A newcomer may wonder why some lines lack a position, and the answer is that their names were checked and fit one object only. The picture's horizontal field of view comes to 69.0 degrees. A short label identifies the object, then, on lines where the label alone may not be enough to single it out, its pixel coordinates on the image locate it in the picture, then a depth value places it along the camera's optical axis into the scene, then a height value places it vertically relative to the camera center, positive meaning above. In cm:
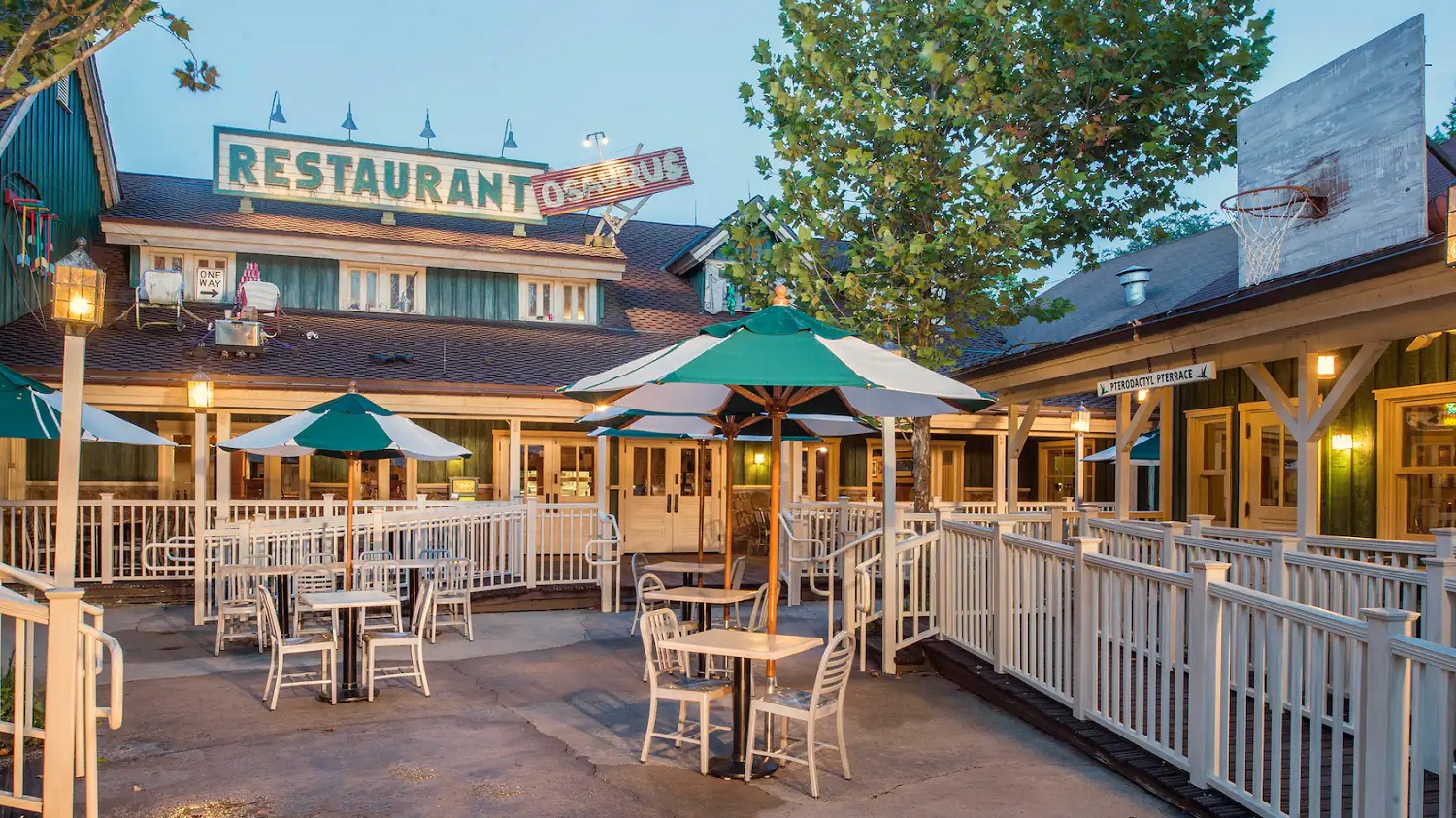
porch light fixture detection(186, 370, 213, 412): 1234 +22
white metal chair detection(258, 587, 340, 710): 751 -183
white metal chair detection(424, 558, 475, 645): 1077 -192
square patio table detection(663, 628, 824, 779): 584 -137
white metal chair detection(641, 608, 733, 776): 590 -159
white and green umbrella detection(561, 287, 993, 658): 536 +19
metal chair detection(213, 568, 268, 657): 970 -189
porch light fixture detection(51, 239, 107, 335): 578 +63
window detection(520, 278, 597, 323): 1862 +198
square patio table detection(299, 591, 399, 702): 780 -159
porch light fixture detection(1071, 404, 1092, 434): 1669 -8
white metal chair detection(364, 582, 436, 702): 777 -172
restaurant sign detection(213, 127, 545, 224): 1767 +408
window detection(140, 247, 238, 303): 1667 +226
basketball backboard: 951 +263
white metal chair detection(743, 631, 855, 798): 557 -160
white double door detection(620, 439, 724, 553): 1822 -151
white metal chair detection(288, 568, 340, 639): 833 -184
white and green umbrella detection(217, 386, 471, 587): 896 -21
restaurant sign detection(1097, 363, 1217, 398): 893 +32
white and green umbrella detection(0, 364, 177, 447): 941 +2
